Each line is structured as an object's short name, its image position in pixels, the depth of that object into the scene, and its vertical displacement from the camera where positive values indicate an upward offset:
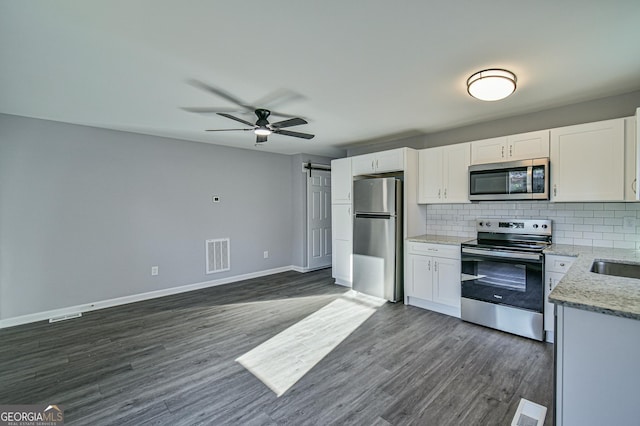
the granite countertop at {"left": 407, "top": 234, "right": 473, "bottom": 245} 3.52 -0.37
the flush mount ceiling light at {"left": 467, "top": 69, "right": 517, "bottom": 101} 2.34 +1.07
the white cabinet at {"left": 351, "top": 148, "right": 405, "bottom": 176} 4.05 +0.75
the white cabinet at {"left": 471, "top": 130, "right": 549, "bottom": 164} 3.05 +0.73
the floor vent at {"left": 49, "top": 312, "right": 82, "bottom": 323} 3.47 -1.33
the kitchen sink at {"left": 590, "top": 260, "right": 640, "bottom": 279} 2.20 -0.46
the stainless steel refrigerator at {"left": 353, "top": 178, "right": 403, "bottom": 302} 4.01 -0.39
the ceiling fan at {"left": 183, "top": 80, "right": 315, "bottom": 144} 2.83 +1.08
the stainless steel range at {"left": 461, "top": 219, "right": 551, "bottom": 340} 2.83 -0.71
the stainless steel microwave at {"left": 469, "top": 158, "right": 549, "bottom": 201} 2.99 +0.35
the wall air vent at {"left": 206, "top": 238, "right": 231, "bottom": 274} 4.93 -0.78
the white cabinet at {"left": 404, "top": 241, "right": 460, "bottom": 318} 3.45 -0.85
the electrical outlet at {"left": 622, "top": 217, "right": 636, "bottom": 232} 2.77 -0.13
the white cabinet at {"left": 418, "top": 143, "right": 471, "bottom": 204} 3.62 +0.50
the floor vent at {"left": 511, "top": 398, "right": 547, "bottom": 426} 1.79 -1.33
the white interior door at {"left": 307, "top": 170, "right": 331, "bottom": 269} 5.95 -0.17
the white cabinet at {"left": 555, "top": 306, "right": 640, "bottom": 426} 1.12 -0.66
